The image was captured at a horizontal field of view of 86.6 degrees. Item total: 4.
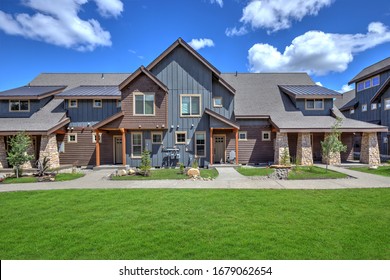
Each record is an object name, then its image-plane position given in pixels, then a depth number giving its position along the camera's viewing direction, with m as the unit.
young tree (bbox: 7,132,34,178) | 12.45
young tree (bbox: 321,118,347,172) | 13.38
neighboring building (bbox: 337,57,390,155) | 21.72
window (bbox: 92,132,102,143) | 18.29
